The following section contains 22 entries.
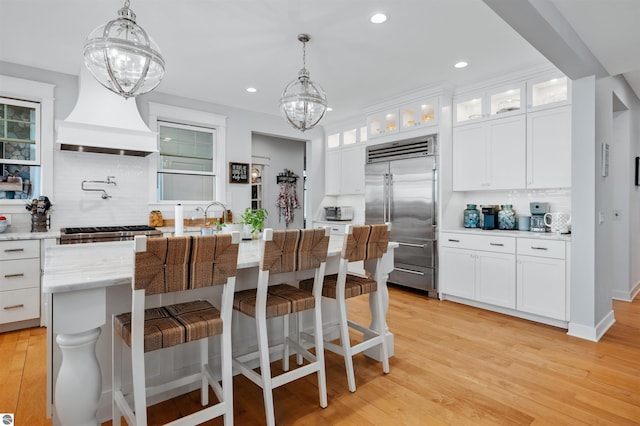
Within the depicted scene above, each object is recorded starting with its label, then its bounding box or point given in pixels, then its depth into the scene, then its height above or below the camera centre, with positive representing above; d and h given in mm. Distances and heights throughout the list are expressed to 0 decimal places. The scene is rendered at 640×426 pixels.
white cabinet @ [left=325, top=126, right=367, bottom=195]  5637 +887
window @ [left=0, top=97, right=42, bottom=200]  3643 +680
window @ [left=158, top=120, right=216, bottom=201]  4734 +714
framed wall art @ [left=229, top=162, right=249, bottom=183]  5164 +602
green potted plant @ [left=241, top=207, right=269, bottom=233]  2729 -60
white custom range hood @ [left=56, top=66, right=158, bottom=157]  3508 +920
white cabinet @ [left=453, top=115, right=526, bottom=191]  3785 +679
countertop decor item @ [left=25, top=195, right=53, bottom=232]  3572 -14
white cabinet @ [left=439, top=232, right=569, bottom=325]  3309 -665
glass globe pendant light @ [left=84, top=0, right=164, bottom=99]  1775 +835
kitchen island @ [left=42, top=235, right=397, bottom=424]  1392 -508
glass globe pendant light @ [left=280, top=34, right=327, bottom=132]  2699 +865
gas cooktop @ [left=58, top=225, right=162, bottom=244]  3312 -228
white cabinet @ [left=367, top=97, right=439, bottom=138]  4363 +1311
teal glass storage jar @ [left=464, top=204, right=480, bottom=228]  4314 -65
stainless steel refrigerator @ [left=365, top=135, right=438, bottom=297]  4332 +130
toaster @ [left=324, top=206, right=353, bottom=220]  6051 -6
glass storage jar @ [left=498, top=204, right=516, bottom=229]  4055 -72
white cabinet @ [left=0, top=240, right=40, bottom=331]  3162 -666
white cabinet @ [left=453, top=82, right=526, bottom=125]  3809 +1310
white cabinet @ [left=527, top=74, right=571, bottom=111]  3518 +1299
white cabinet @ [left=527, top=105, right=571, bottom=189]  3428 +667
